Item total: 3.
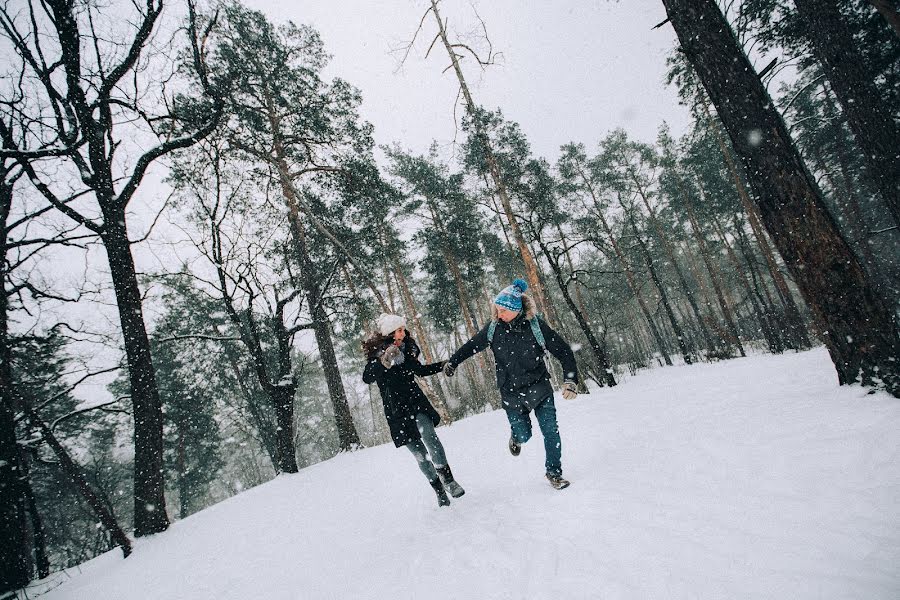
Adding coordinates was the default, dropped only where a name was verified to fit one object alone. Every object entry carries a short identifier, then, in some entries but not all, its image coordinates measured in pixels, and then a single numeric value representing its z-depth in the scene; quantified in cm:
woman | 367
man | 340
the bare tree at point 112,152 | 607
